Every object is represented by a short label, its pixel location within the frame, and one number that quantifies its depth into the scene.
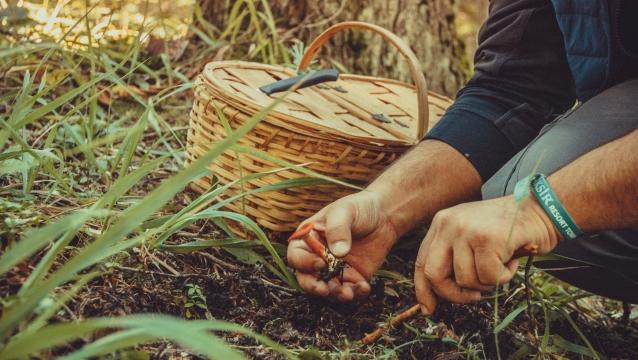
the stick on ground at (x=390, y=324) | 1.18
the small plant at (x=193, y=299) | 1.16
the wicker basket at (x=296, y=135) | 1.41
